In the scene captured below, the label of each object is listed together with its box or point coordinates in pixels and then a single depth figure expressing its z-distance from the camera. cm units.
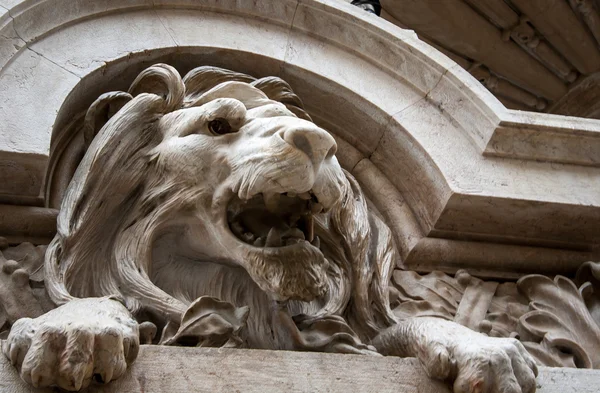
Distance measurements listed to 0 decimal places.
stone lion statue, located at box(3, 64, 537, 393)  223
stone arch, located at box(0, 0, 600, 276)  285
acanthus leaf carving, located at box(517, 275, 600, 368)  265
